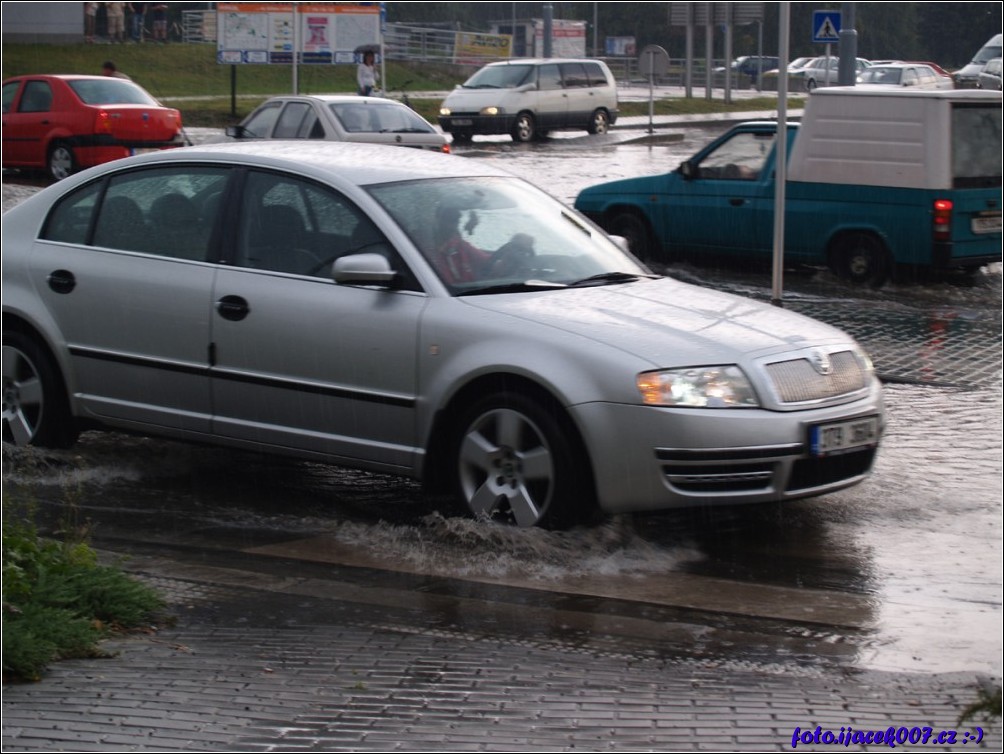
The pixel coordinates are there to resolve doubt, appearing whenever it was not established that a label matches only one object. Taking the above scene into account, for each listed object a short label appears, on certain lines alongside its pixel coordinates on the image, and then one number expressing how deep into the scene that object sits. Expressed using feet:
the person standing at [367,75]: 99.40
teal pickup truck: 45.19
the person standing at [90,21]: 178.50
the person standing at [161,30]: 192.65
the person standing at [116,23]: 186.70
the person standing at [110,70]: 82.38
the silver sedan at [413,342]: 20.04
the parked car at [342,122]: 69.26
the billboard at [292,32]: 119.55
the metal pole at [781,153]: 37.60
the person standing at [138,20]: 191.93
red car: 70.95
